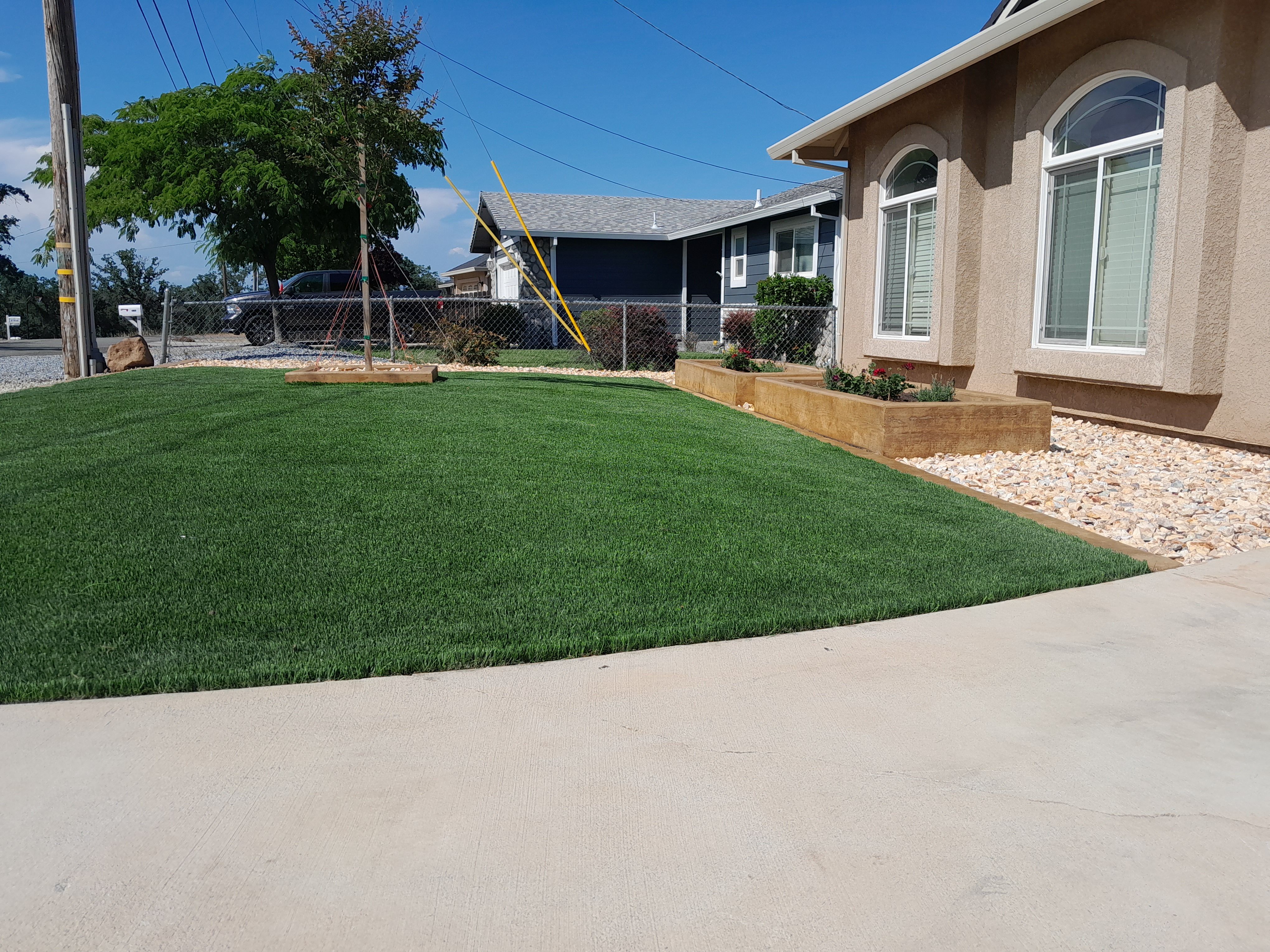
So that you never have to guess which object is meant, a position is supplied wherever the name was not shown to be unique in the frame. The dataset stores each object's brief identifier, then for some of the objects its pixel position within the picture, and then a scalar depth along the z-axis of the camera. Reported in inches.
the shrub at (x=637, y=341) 614.9
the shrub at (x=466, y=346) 615.8
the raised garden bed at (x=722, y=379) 423.5
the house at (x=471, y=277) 1471.5
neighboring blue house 872.9
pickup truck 705.0
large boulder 542.3
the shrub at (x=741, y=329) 690.2
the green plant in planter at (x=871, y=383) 327.6
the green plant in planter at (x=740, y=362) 462.0
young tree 399.5
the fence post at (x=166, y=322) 567.5
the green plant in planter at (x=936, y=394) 323.6
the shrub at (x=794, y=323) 638.5
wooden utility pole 495.2
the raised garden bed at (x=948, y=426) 302.0
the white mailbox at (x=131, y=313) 729.6
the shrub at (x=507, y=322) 768.3
